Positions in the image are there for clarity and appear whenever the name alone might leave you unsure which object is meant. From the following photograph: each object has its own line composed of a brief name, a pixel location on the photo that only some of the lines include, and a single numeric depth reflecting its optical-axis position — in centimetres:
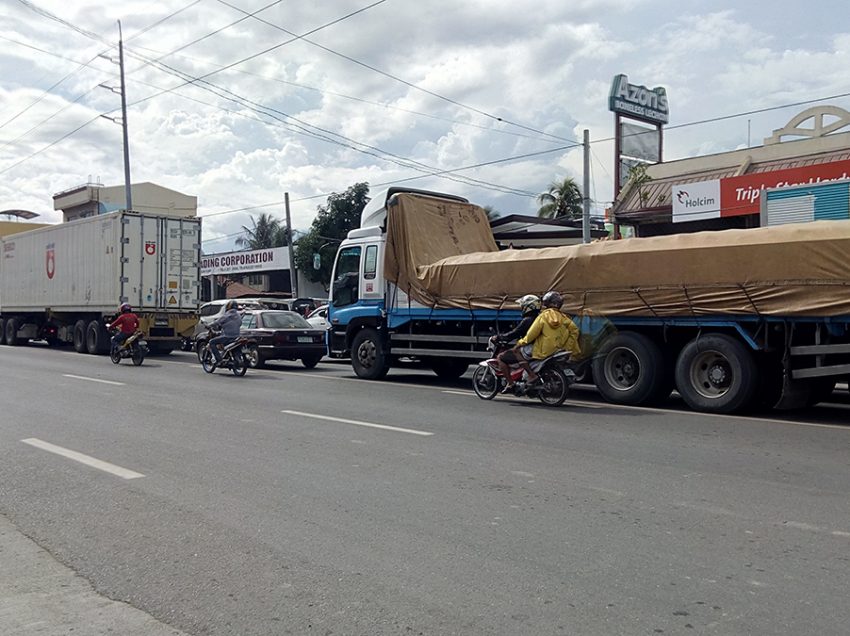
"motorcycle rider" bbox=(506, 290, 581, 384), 1147
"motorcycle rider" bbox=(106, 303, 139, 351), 2008
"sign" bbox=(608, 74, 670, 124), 3097
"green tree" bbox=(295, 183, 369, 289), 4778
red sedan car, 1939
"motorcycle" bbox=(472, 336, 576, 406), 1150
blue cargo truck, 995
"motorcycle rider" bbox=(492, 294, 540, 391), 1189
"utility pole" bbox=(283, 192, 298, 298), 4000
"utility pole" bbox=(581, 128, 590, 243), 2444
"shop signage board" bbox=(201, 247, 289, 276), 4938
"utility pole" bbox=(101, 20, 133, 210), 3331
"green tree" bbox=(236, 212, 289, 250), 6525
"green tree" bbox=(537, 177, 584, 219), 4353
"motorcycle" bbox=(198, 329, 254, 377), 1706
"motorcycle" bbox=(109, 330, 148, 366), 1984
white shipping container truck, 2314
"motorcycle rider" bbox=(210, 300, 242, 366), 1741
